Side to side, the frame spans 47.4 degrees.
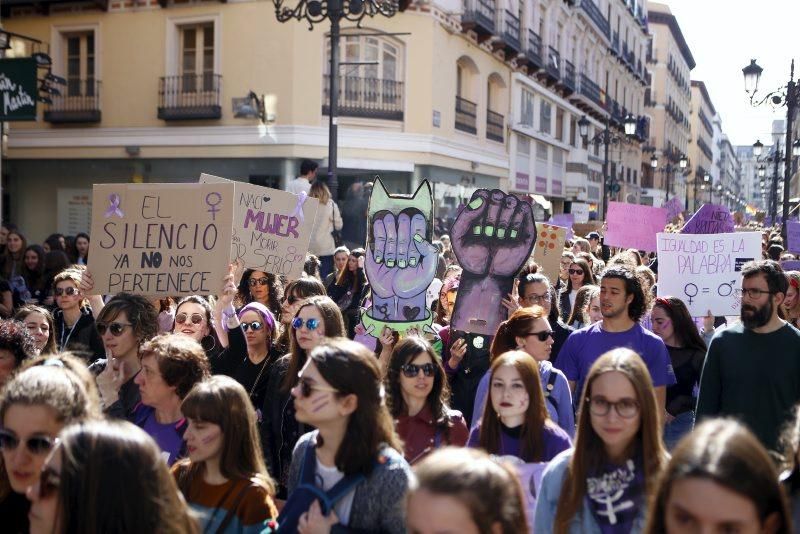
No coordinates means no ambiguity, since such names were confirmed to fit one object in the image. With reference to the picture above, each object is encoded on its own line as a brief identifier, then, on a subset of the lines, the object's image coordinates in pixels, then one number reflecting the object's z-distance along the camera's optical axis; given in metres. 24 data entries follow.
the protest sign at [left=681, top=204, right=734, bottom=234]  10.93
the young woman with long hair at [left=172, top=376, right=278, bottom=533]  3.14
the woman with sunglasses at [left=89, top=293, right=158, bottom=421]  4.69
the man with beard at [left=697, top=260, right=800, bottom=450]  4.79
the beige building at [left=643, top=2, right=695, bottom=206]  64.31
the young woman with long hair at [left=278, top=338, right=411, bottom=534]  2.89
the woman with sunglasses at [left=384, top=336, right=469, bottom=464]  4.23
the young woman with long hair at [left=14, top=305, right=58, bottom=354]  5.25
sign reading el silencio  6.00
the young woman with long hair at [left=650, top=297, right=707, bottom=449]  5.62
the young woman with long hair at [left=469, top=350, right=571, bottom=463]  3.75
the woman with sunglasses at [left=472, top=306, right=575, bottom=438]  4.37
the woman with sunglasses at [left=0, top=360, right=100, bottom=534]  2.70
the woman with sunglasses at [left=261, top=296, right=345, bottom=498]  4.70
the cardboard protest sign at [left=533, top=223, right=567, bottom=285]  9.61
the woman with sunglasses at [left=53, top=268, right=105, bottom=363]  5.91
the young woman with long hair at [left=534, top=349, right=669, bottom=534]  2.94
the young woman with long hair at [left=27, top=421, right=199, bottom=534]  2.08
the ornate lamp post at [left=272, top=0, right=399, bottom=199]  11.30
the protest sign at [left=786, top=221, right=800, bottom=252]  13.65
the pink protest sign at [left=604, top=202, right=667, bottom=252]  11.73
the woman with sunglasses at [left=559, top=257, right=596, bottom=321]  8.79
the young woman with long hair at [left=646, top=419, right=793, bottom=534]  2.07
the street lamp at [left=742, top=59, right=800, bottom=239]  16.45
